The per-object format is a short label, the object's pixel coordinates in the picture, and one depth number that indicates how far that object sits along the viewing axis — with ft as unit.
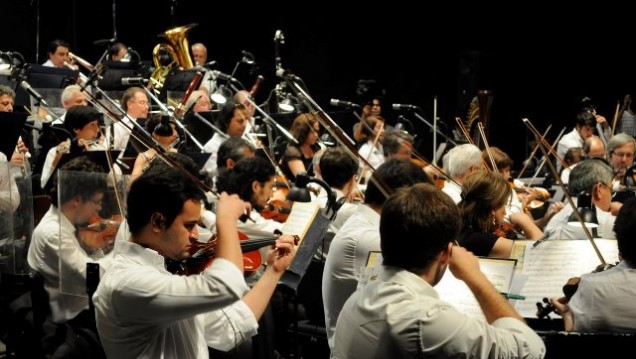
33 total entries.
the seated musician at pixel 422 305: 13.95
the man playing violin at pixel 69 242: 24.17
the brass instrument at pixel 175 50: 57.70
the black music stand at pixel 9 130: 32.48
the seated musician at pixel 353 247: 23.34
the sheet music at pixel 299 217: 26.41
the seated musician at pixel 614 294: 18.06
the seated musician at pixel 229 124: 45.83
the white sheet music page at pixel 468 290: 18.57
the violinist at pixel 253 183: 30.46
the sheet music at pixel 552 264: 21.19
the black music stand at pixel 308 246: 21.60
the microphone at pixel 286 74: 34.43
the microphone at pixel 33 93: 46.32
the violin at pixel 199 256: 17.74
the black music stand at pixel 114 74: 56.26
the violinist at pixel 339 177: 31.04
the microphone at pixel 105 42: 66.61
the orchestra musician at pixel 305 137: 47.62
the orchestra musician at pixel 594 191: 30.67
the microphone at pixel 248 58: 59.79
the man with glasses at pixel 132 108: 44.86
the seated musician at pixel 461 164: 35.03
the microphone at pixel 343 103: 46.77
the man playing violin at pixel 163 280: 14.84
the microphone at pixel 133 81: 43.50
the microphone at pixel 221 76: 57.50
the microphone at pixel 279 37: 61.28
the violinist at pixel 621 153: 46.81
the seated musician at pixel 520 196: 35.38
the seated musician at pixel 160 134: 33.19
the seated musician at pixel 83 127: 37.20
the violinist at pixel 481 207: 24.73
